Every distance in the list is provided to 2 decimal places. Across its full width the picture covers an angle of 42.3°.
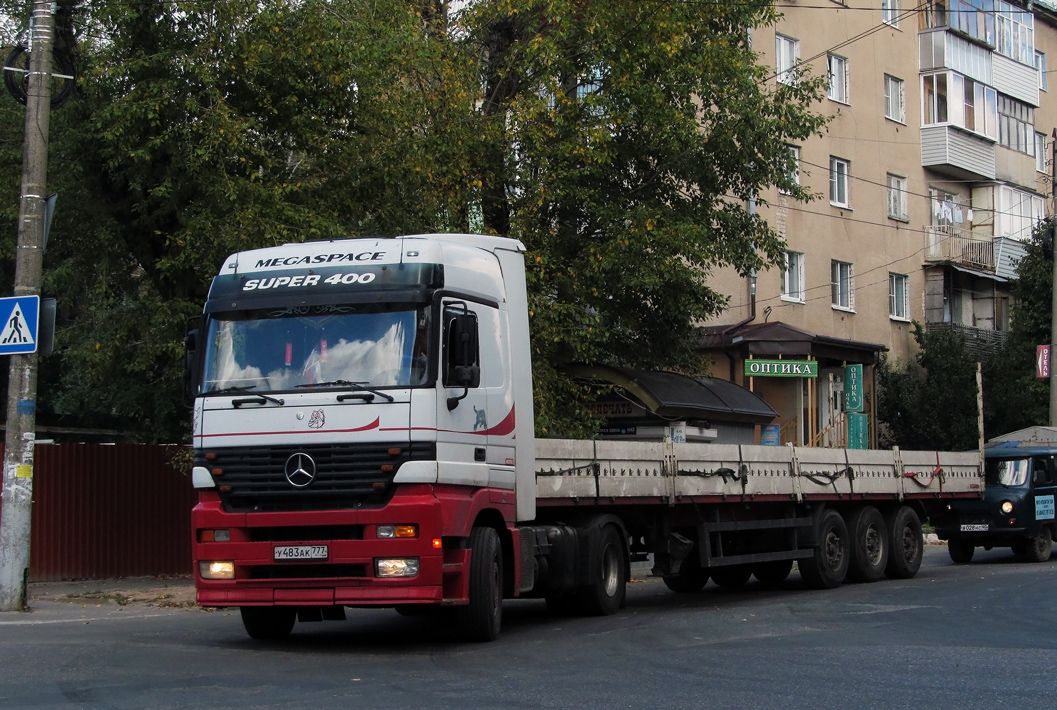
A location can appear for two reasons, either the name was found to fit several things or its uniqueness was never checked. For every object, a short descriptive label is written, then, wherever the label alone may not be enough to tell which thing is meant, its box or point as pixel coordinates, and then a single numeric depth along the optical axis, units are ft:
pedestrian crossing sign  48.32
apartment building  119.85
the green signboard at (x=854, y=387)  119.44
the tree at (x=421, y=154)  57.21
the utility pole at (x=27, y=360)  47.91
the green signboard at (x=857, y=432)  121.08
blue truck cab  74.69
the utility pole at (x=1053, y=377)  110.22
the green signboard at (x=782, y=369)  110.73
